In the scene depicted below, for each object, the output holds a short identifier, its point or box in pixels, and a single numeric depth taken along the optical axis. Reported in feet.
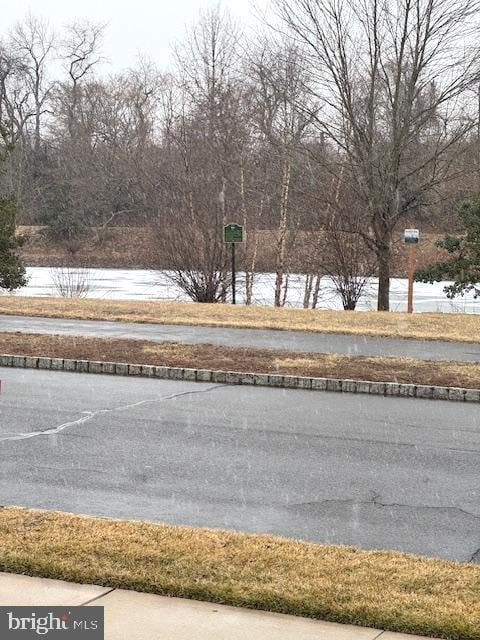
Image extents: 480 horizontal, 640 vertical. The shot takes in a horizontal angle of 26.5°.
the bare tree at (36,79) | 259.39
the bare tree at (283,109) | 91.97
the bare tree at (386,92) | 87.86
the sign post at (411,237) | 76.28
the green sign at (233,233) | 86.79
